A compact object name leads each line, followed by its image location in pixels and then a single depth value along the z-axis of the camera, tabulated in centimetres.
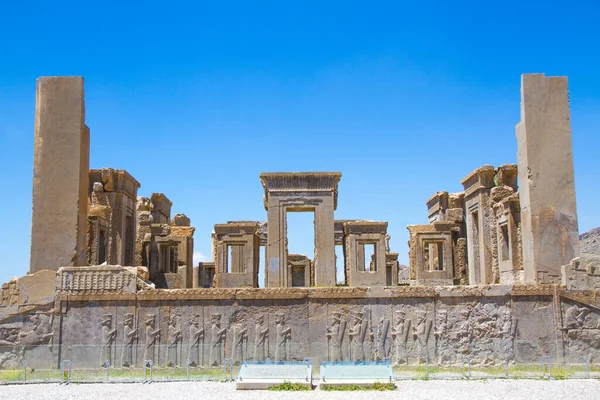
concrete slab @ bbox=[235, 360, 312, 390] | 1127
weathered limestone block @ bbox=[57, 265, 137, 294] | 1376
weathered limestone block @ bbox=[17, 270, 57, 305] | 1370
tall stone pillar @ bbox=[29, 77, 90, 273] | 1442
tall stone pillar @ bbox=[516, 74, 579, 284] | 1441
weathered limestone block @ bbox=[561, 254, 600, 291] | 1395
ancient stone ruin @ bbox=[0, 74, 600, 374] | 1365
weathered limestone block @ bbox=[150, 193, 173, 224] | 2780
